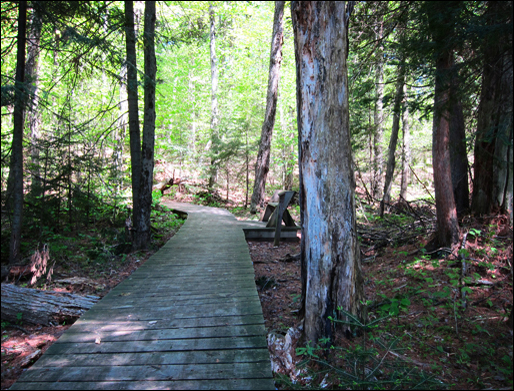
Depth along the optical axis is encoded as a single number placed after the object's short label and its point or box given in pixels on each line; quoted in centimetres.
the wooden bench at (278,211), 827
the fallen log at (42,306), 442
